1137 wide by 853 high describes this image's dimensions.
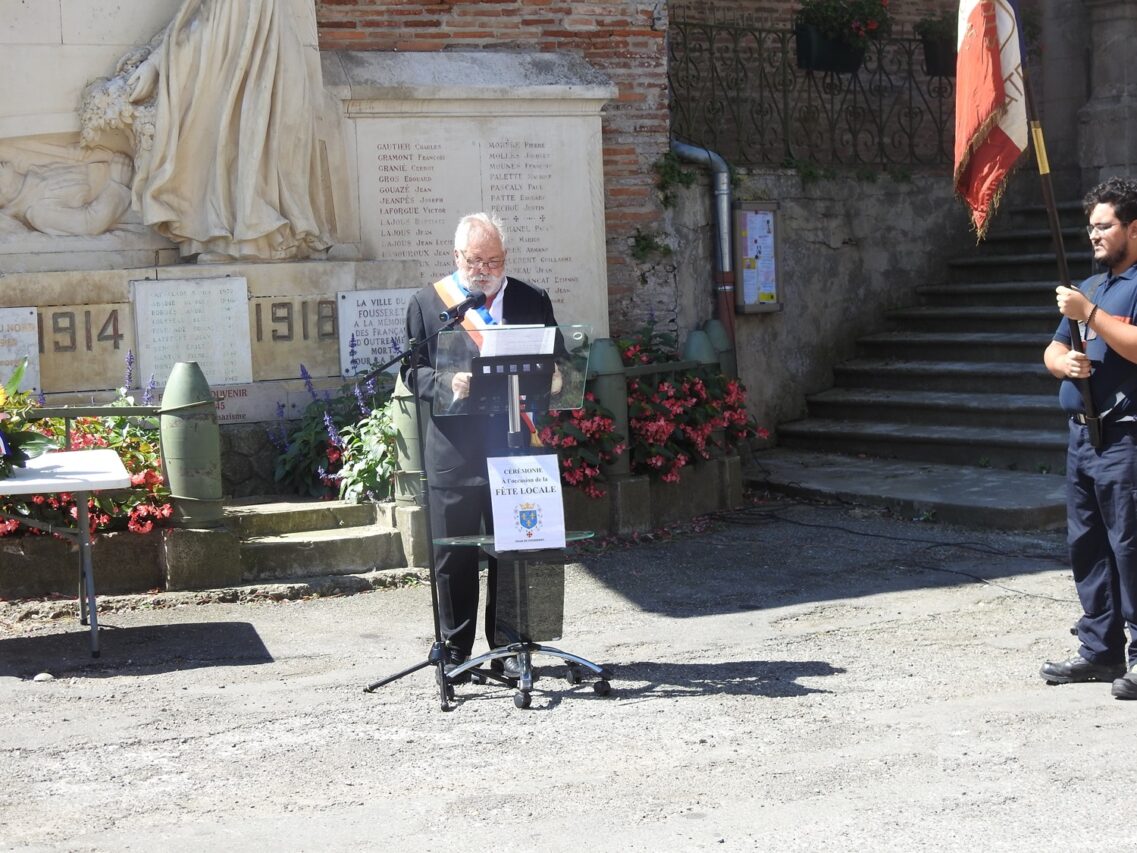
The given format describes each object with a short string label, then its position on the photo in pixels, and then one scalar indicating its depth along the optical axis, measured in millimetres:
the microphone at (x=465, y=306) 5734
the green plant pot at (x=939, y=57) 13977
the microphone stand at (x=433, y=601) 5832
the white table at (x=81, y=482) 6176
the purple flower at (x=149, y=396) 9031
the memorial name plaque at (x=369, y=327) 9805
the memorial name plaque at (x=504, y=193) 10125
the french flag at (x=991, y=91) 6129
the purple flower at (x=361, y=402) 9211
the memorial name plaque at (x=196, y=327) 9336
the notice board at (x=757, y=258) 11914
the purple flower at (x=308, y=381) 9445
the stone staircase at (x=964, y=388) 10727
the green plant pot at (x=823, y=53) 13328
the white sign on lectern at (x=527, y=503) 5797
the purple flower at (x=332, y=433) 8906
